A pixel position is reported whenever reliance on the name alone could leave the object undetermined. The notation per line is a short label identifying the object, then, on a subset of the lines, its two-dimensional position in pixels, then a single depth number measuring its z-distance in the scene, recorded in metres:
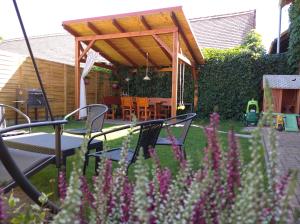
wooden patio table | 11.00
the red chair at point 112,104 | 11.98
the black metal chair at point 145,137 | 2.88
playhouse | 8.58
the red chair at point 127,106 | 11.10
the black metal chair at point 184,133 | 3.86
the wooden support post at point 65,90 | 10.83
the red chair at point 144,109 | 10.79
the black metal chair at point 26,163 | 1.75
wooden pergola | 8.98
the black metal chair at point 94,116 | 4.75
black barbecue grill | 8.78
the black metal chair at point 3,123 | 4.15
